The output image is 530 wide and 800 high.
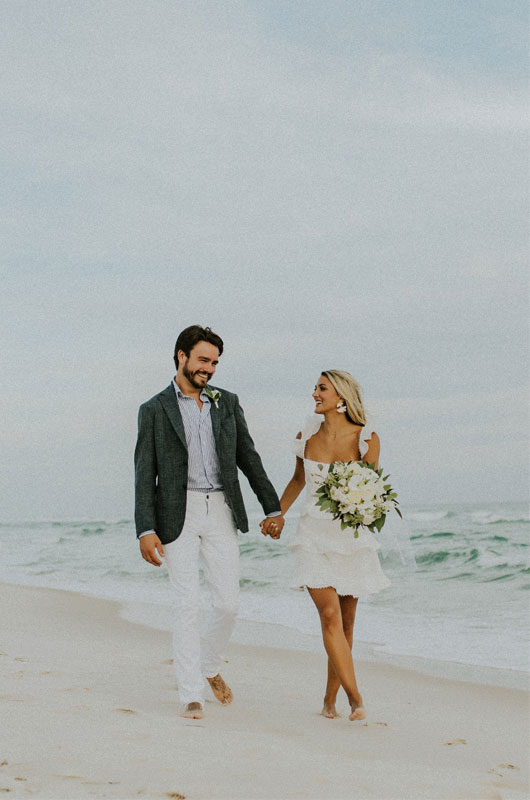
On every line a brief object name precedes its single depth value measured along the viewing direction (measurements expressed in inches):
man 189.5
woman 189.2
